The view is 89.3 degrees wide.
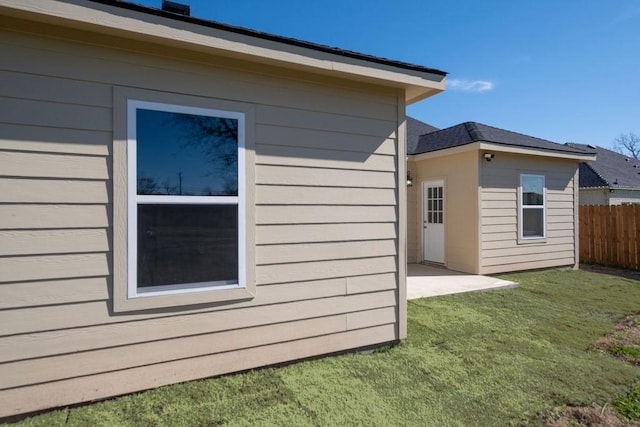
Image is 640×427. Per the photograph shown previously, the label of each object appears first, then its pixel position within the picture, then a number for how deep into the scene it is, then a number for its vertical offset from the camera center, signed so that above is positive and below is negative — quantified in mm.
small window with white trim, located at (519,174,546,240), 7143 +107
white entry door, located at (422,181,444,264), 7559 -195
